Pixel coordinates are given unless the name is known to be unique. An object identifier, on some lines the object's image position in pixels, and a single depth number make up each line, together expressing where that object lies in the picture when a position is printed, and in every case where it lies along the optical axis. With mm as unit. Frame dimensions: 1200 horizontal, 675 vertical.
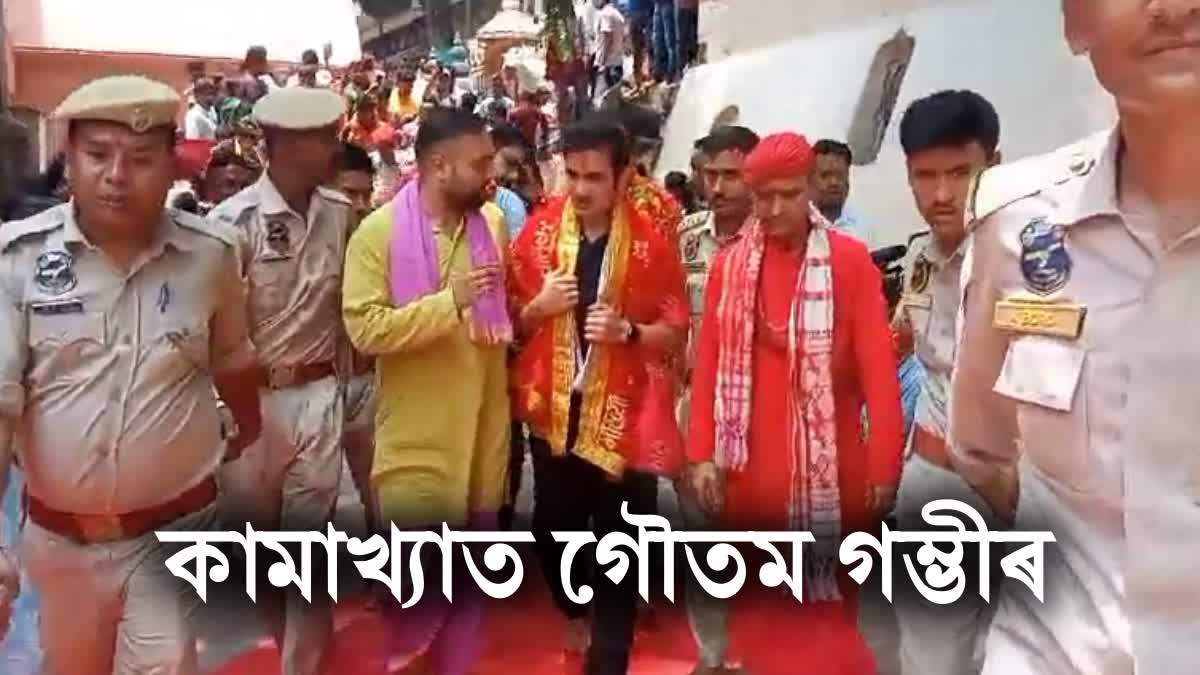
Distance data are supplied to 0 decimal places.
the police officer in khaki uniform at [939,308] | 2922
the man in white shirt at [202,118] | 7387
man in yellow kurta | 3441
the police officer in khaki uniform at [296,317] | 3662
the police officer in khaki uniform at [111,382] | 2689
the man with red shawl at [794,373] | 3270
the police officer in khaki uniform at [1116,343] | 1556
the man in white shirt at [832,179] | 4625
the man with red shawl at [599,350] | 3570
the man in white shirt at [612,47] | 11188
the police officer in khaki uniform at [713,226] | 3826
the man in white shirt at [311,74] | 8359
